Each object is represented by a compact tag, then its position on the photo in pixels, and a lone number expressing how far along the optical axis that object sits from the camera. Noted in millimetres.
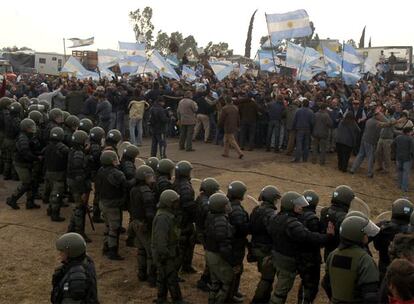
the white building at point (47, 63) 46312
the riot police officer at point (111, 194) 9422
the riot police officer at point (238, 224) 7715
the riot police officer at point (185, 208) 8719
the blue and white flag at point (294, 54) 23278
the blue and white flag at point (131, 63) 23266
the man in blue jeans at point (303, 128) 16766
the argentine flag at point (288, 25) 20406
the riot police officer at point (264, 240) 7668
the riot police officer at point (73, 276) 5590
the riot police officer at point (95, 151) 10680
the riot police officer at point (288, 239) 6980
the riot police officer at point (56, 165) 11219
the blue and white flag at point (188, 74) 25053
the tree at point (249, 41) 47375
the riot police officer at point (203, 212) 8309
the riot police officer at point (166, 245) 7707
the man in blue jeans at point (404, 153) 14805
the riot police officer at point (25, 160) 11992
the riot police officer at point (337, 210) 7156
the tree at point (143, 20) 65375
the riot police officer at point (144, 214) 8562
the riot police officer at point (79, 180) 10336
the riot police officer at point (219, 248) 7430
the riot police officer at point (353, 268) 5766
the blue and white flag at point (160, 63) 23148
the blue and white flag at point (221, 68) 23406
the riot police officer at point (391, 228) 6895
